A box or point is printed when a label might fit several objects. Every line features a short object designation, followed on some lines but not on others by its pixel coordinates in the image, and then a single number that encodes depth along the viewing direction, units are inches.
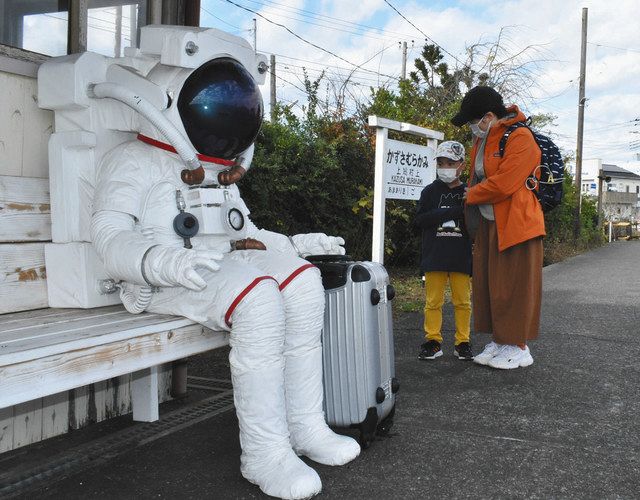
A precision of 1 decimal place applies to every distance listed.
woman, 148.6
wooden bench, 68.8
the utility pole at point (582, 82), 803.4
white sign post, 188.5
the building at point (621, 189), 1460.6
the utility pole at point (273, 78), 839.1
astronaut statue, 86.0
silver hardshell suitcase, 101.5
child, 162.9
